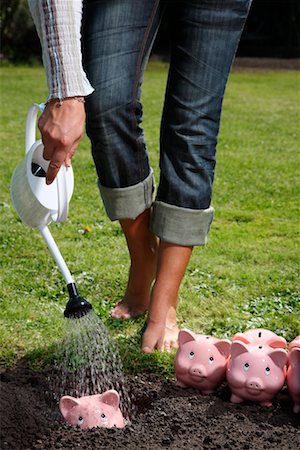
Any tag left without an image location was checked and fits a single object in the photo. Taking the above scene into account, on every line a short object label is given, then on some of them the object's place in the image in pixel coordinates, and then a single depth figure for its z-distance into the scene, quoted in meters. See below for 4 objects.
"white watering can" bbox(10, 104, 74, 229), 2.31
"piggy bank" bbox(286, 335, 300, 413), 2.29
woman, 2.51
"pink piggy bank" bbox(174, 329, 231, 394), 2.39
